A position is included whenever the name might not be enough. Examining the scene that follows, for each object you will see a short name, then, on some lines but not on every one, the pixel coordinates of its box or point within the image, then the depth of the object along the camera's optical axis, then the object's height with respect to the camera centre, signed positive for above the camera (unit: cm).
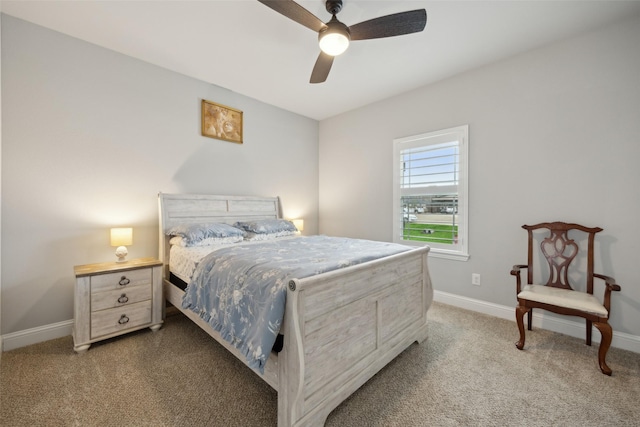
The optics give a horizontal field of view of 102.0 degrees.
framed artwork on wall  332 +121
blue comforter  133 -44
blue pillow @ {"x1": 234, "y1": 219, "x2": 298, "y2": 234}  321 -17
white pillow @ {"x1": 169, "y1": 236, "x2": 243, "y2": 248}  262 -31
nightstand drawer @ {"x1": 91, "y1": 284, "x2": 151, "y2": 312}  221 -76
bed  129 -74
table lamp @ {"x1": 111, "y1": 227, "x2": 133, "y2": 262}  248 -26
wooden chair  189 -68
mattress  227 -44
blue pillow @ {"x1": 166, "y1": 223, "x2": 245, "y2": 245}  264 -21
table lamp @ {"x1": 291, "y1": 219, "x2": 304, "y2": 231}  410 -17
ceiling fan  171 +133
